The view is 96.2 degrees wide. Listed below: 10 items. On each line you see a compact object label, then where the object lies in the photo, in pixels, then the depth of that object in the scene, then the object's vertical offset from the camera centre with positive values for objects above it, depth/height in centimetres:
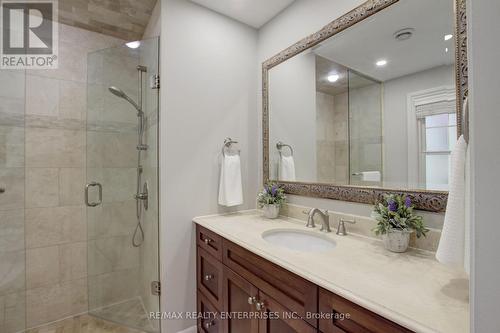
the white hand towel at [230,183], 176 -12
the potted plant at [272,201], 168 -25
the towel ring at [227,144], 185 +20
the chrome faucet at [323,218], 136 -31
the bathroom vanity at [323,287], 63 -39
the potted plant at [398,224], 100 -25
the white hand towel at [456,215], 67 -14
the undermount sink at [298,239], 130 -44
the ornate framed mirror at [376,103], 100 +37
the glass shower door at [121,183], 176 -13
